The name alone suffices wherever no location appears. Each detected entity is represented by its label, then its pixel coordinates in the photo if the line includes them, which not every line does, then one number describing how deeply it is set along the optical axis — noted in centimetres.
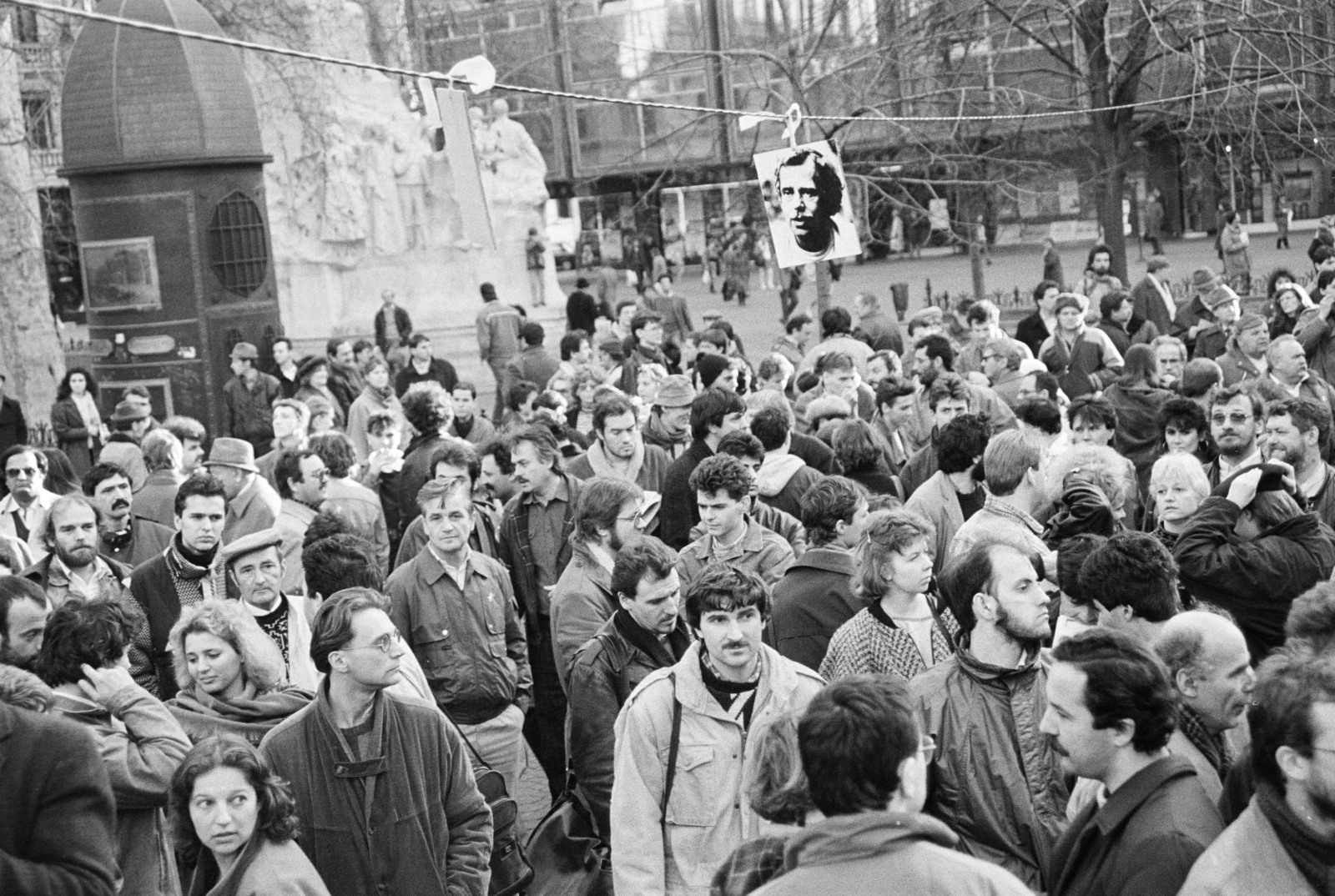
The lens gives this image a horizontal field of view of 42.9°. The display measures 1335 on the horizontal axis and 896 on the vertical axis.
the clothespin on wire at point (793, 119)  1031
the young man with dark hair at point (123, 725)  446
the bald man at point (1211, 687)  409
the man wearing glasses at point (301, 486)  771
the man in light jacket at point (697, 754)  450
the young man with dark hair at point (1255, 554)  552
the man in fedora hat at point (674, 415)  905
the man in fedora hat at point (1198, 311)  1369
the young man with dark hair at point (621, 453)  829
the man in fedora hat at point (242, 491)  784
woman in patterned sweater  504
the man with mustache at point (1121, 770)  339
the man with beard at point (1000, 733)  434
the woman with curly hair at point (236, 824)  412
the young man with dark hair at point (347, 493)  793
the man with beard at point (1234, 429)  712
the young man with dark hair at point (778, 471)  768
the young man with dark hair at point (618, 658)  522
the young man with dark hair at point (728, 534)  623
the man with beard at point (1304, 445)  670
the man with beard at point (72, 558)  667
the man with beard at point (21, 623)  519
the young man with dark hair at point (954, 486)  675
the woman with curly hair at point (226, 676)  491
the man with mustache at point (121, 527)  793
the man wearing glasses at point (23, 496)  841
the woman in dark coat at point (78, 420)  1308
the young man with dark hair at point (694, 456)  771
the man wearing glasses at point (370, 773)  455
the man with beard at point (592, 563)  601
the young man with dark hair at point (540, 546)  734
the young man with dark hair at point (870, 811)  283
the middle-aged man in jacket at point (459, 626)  638
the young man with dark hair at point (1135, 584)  458
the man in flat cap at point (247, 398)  1382
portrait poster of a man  1095
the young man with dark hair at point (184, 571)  630
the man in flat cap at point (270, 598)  575
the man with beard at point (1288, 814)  316
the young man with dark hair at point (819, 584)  570
